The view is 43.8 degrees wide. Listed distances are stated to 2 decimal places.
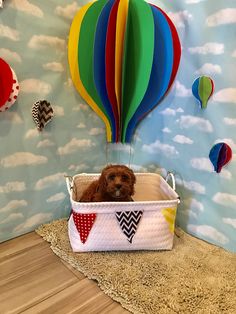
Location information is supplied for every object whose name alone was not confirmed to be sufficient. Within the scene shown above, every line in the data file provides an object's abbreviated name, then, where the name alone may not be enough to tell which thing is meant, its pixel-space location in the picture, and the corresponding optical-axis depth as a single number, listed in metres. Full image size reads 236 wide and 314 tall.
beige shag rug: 0.99
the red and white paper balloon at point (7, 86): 1.12
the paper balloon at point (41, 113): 1.26
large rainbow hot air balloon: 1.20
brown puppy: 1.18
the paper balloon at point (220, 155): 1.19
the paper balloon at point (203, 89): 1.18
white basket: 1.16
